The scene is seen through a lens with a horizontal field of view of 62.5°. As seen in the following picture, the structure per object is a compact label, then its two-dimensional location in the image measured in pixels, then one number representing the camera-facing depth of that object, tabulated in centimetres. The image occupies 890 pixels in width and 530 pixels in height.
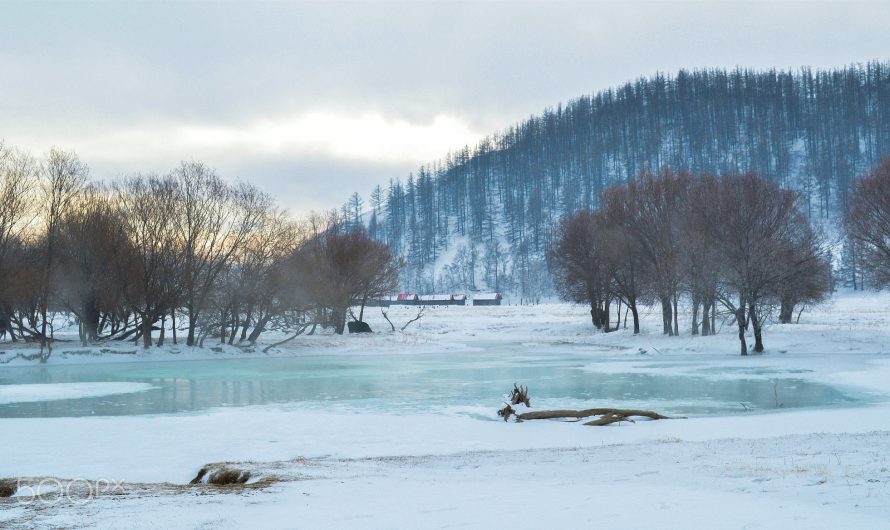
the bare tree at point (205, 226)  4991
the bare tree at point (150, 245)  4897
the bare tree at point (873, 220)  4409
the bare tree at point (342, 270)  5544
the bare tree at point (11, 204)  4466
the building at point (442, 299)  15438
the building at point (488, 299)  15375
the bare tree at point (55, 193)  4591
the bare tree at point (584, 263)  6188
